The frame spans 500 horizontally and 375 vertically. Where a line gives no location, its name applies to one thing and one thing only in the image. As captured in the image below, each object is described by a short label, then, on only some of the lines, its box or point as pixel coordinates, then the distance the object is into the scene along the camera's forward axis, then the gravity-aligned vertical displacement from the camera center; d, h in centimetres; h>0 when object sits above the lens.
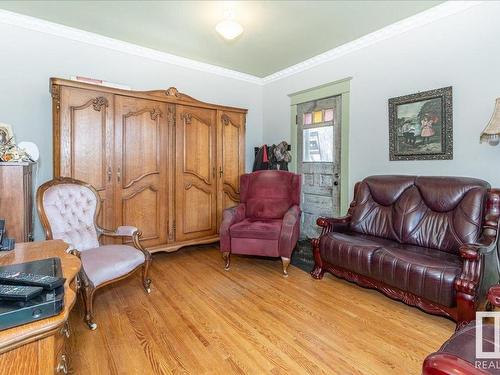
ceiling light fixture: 241 +137
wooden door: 372 +33
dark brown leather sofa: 186 -54
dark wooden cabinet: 206 -14
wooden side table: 72 -47
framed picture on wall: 264 +58
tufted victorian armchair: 199 -46
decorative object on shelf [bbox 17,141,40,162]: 262 +32
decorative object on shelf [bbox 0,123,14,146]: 255 +45
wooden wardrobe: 270 +30
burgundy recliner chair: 295 -45
